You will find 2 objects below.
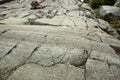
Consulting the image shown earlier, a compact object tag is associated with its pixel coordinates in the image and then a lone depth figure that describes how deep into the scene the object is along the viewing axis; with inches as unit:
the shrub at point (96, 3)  349.3
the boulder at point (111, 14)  258.2
